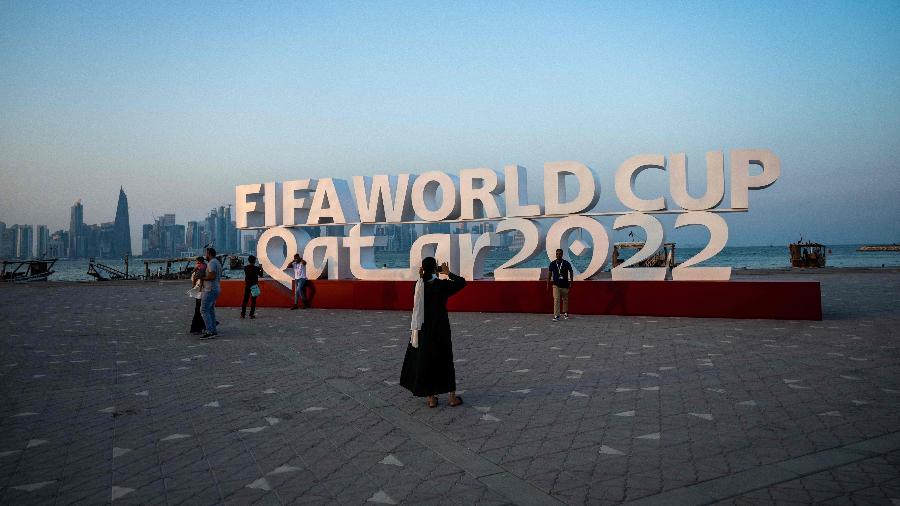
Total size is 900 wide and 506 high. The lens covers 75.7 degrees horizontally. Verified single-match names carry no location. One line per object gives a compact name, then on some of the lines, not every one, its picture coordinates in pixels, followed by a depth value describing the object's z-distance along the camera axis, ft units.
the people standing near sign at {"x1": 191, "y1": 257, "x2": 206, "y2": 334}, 40.98
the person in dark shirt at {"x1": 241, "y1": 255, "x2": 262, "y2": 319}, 52.48
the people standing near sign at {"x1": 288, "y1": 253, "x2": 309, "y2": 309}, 59.47
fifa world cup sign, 46.60
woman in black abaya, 21.17
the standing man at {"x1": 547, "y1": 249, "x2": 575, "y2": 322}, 46.96
